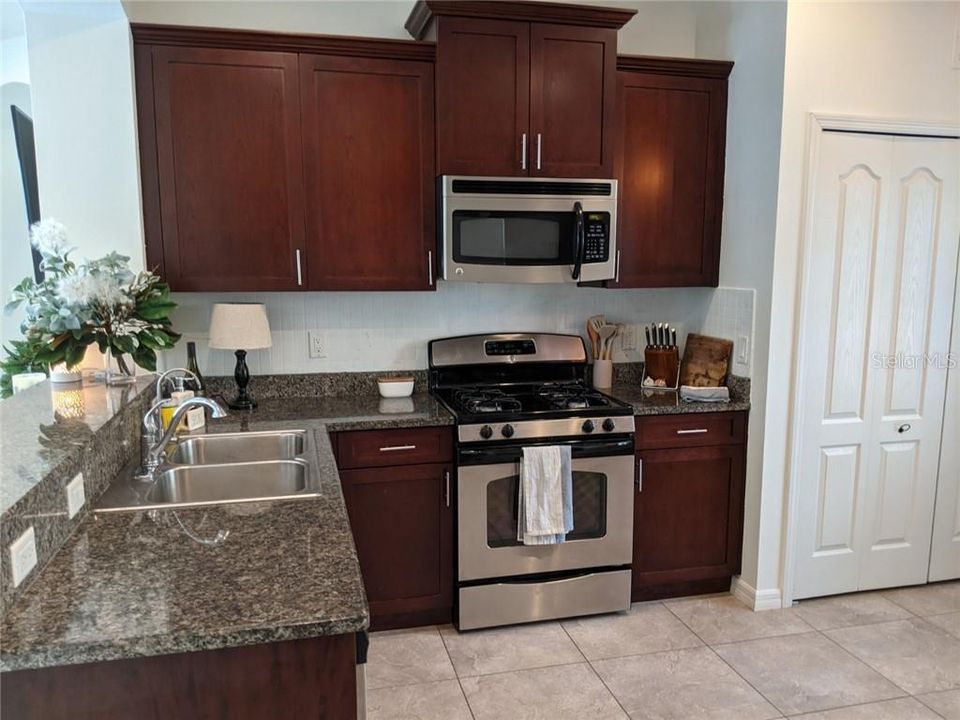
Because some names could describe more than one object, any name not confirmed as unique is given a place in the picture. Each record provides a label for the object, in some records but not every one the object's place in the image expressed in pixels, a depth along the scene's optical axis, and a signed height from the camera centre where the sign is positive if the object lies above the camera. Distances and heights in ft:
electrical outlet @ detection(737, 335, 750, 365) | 10.26 -1.17
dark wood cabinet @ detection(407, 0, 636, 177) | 9.36 +2.50
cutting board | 10.68 -1.41
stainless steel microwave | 9.54 +0.56
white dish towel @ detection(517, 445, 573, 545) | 9.24 -2.92
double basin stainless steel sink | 6.12 -2.04
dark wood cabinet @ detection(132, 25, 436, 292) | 8.95 +1.45
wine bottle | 9.55 -1.30
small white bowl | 10.43 -1.72
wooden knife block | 11.31 -1.51
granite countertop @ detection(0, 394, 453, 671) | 3.72 -1.93
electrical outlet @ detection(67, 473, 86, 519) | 5.12 -1.68
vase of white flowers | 6.81 -0.39
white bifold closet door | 9.82 -1.24
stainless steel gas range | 9.30 -3.28
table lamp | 9.43 -0.78
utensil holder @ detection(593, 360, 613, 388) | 11.41 -1.67
